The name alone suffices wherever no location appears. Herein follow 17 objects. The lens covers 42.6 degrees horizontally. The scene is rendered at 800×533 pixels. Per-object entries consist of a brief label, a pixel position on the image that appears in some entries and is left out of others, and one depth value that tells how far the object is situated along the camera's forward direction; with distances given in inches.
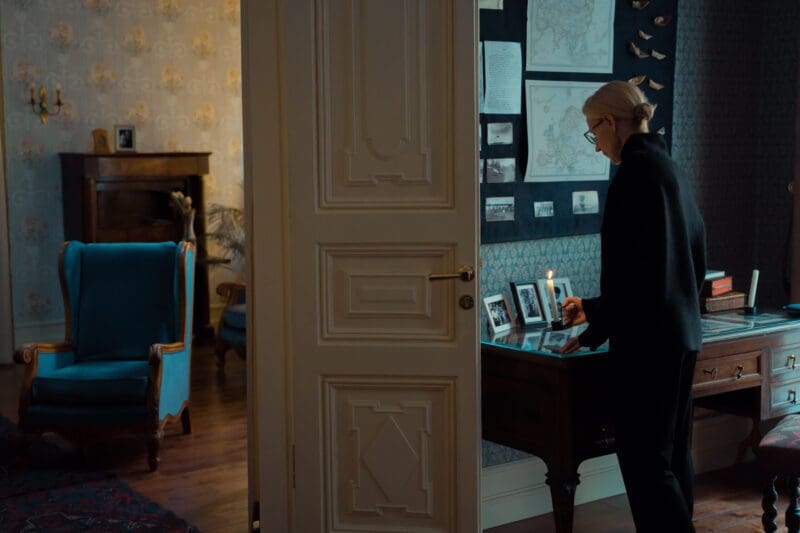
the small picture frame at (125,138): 310.0
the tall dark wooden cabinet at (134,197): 298.7
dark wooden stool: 132.6
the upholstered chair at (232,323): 266.4
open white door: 129.4
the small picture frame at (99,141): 304.0
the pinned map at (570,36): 157.9
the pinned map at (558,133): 159.2
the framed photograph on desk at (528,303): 155.9
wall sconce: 297.1
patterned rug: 163.2
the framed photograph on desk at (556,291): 158.6
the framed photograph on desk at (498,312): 152.5
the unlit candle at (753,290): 166.2
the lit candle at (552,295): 149.8
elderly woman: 120.2
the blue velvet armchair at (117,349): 195.0
